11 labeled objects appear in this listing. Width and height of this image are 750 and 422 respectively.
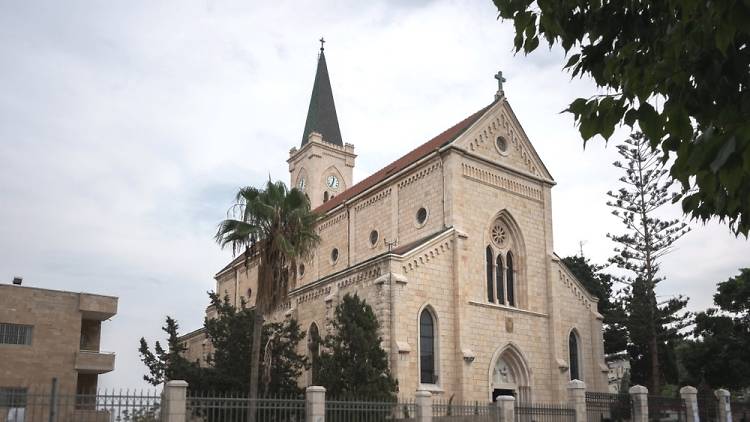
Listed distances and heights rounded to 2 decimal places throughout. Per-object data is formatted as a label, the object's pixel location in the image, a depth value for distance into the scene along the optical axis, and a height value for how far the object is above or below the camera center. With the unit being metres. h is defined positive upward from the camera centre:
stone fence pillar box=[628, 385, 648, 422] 22.98 -0.77
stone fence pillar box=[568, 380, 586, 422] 22.61 -0.61
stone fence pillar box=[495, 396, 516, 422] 19.56 -0.80
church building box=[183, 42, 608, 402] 24.88 +3.81
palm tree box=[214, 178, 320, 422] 20.11 +4.01
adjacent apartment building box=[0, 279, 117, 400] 26.67 +1.46
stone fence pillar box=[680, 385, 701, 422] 23.77 -0.79
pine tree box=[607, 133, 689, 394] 34.72 +4.60
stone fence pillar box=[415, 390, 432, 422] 17.73 -0.68
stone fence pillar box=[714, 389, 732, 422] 24.72 -0.92
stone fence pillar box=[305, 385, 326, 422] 16.00 -0.60
